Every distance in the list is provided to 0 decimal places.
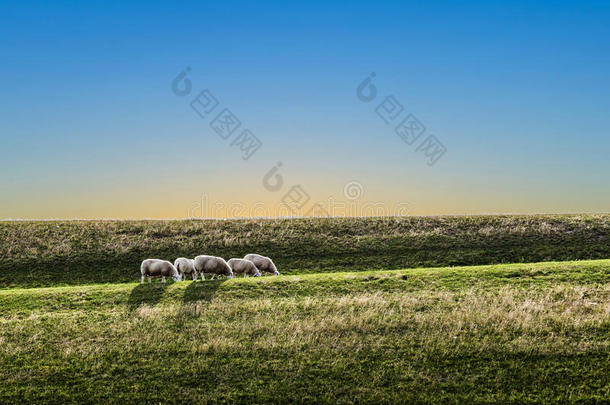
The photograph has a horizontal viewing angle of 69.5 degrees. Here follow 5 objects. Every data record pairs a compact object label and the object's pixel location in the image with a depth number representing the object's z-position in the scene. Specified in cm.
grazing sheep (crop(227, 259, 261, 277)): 2750
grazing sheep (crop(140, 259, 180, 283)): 2600
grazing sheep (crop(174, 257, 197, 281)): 2631
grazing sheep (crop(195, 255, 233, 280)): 2591
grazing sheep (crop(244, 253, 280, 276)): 2930
